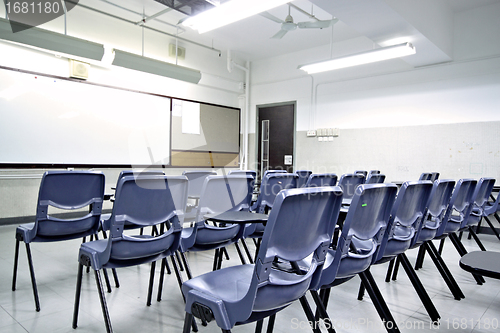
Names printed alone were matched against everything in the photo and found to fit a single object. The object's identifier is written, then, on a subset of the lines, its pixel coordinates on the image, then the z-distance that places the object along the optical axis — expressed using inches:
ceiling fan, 186.0
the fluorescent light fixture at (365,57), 189.6
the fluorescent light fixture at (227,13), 143.1
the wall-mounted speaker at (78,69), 215.6
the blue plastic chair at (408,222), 73.4
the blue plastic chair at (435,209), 87.8
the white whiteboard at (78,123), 193.9
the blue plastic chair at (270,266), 44.1
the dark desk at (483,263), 46.0
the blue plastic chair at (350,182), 139.9
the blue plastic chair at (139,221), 66.8
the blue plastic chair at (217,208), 82.7
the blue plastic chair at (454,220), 100.0
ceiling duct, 157.9
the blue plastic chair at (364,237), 58.4
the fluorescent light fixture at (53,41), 171.3
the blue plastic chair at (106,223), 105.4
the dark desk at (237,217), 68.9
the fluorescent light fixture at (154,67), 218.1
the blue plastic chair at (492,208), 151.0
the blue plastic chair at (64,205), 87.0
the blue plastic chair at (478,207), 116.0
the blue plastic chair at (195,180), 147.6
